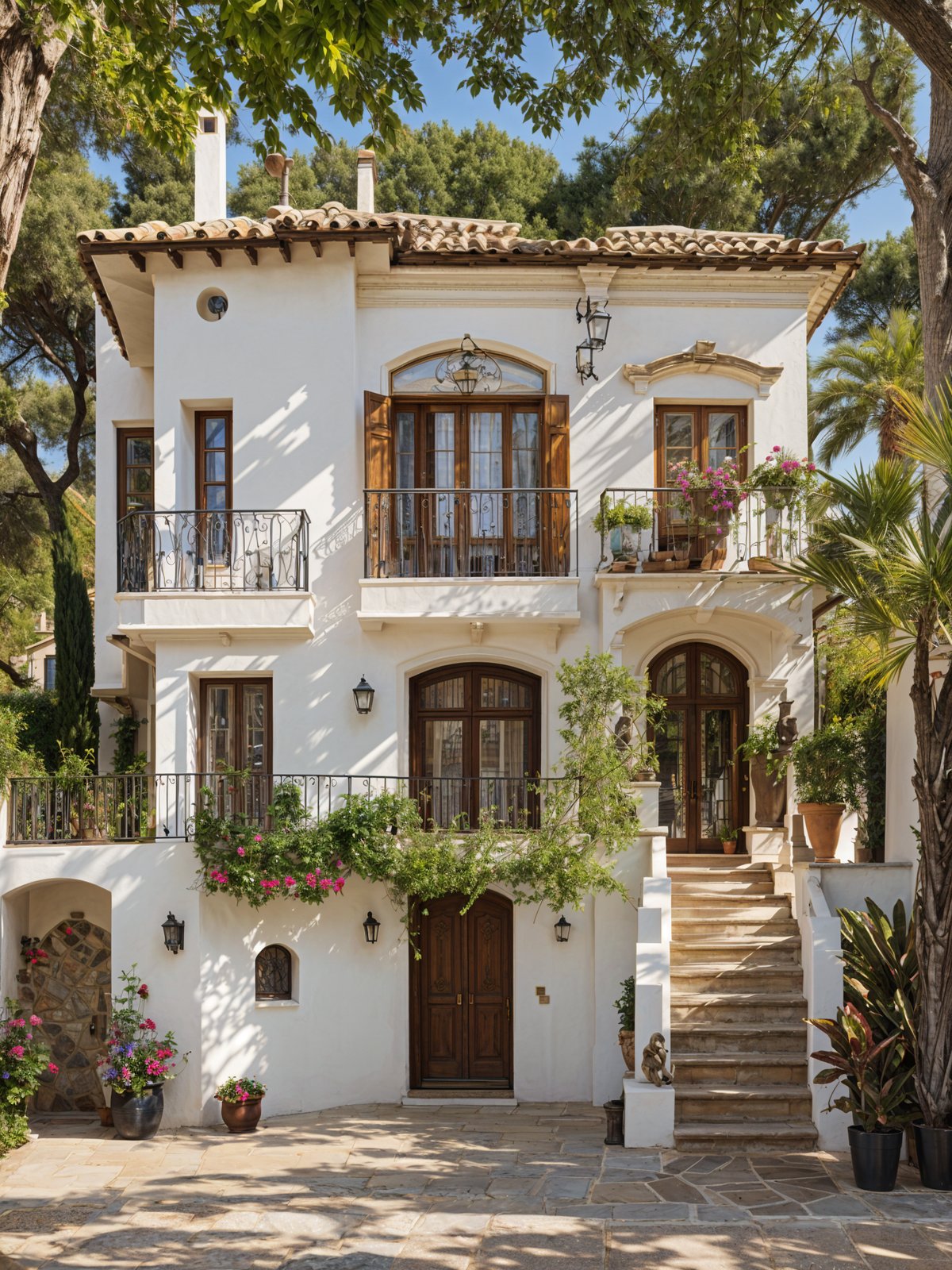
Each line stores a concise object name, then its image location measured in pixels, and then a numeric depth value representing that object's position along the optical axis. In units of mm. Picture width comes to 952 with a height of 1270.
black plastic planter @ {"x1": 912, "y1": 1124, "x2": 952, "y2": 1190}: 9906
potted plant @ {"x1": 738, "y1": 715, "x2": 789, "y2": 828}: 14711
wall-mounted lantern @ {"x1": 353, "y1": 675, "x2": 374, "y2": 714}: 14523
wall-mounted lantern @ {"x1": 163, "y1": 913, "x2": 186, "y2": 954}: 13711
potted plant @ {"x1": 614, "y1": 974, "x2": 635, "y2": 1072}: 12578
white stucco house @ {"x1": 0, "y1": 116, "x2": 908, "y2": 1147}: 14078
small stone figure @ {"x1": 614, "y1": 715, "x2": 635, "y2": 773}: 14039
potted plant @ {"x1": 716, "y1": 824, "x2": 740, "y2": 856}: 15406
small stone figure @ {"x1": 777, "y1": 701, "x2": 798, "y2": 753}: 14609
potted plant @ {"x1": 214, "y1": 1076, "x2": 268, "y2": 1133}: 13219
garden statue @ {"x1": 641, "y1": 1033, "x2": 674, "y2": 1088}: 11789
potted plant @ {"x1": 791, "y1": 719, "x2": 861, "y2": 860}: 14180
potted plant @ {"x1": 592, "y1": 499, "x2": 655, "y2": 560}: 14672
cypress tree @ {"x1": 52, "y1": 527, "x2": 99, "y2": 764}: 17328
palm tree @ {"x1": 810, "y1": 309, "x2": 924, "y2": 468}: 20266
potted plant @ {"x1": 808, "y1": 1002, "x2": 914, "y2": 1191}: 9969
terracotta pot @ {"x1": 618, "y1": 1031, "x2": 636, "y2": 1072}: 12531
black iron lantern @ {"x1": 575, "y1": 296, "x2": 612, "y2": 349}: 14953
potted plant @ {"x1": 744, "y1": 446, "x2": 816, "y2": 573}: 14578
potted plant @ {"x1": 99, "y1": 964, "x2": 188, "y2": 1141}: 13133
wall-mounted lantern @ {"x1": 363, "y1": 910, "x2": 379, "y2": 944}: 14128
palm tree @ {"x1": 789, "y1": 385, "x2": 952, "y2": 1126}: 9984
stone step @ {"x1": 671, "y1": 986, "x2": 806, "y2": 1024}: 12805
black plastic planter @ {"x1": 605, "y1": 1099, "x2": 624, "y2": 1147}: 11852
